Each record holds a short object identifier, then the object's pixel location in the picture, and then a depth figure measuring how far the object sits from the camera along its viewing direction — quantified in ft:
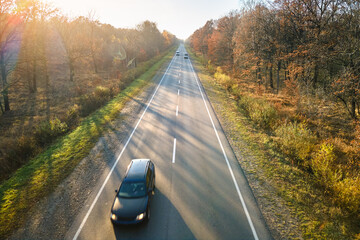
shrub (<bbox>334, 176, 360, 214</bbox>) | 21.66
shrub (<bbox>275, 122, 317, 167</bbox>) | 32.86
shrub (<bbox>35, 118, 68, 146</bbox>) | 40.27
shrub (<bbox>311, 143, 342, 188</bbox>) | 25.95
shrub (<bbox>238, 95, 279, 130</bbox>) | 47.57
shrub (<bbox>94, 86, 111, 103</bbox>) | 68.28
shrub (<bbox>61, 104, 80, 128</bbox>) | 49.59
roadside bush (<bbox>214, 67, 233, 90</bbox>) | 85.25
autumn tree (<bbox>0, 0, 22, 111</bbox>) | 56.44
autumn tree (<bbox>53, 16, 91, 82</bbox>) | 97.66
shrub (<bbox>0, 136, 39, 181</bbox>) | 31.52
